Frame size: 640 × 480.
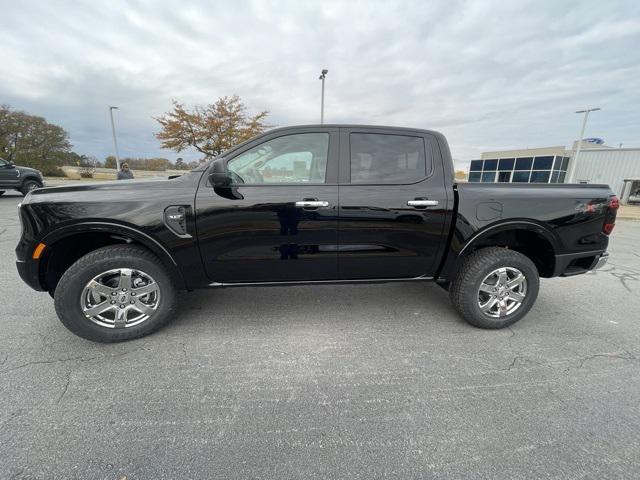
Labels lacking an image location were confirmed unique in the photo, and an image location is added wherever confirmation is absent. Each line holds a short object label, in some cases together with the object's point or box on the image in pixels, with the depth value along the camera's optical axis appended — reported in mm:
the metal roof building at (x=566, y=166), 23547
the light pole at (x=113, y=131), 22078
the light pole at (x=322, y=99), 15594
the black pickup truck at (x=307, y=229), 2428
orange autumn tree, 19530
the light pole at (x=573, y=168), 18288
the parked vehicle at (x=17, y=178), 11891
